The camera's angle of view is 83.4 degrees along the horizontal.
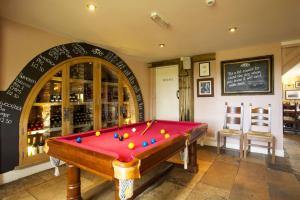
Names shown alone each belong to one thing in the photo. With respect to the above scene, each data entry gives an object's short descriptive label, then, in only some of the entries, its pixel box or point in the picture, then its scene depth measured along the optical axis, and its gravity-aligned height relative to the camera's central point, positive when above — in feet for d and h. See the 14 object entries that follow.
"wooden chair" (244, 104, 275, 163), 10.75 -1.96
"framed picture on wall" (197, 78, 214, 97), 13.93 +1.11
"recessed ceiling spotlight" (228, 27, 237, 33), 9.10 +3.89
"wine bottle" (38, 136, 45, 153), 9.24 -2.38
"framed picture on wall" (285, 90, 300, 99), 25.08 +0.81
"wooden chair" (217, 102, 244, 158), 11.51 -1.68
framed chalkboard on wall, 11.78 +1.77
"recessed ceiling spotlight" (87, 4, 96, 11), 6.82 +3.90
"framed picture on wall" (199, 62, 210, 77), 14.05 +2.64
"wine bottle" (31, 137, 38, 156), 8.97 -2.43
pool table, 4.00 -1.51
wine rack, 9.04 -0.13
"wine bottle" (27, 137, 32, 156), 8.76 -2.42
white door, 15.99 +0.79
